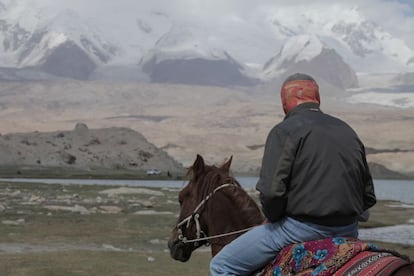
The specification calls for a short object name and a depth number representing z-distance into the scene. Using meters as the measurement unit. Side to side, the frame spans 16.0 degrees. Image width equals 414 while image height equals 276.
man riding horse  12.16
